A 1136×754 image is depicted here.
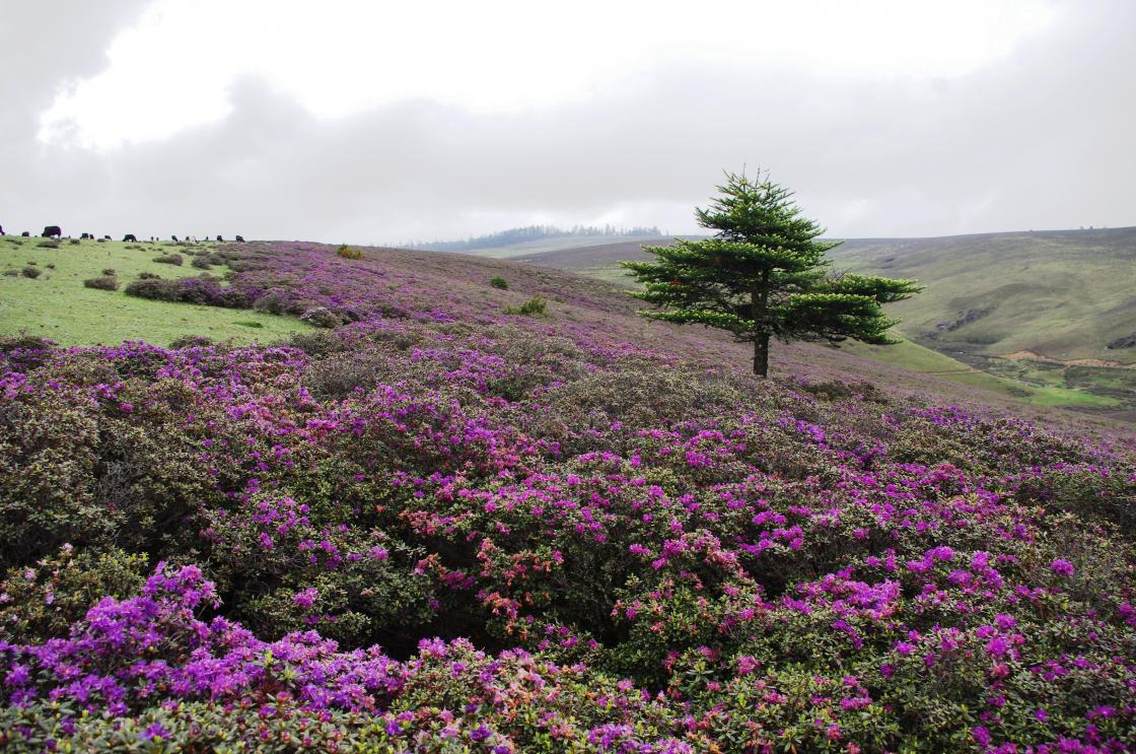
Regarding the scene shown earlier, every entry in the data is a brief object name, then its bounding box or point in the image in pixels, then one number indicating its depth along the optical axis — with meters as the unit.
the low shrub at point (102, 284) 24.21
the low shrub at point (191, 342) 16.69
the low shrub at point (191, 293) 24.14
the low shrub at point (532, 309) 35.69
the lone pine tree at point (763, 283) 19.56
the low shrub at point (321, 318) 23.03
